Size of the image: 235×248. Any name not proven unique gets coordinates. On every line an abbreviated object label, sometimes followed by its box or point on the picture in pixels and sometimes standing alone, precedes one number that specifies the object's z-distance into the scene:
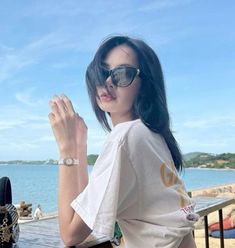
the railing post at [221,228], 2.07
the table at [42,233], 0.85
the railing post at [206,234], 1.89
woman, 0.69
